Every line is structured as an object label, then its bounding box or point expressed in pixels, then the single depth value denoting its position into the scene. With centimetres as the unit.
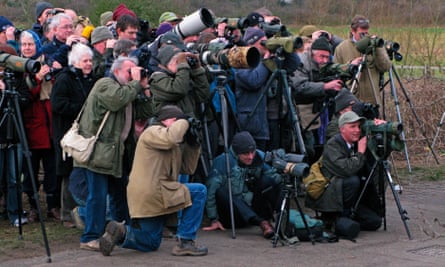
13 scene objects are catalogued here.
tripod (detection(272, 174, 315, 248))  1672
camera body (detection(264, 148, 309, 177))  1656
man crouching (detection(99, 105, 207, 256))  1536
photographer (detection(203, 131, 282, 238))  1780
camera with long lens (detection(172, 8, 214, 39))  1836
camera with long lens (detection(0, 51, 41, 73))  1545
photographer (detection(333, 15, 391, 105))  2252
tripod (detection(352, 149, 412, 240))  1737
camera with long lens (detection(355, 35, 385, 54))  2181
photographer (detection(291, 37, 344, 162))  2014
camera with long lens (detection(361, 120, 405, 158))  1730
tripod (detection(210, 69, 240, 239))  1753
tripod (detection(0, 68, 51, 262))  1538
